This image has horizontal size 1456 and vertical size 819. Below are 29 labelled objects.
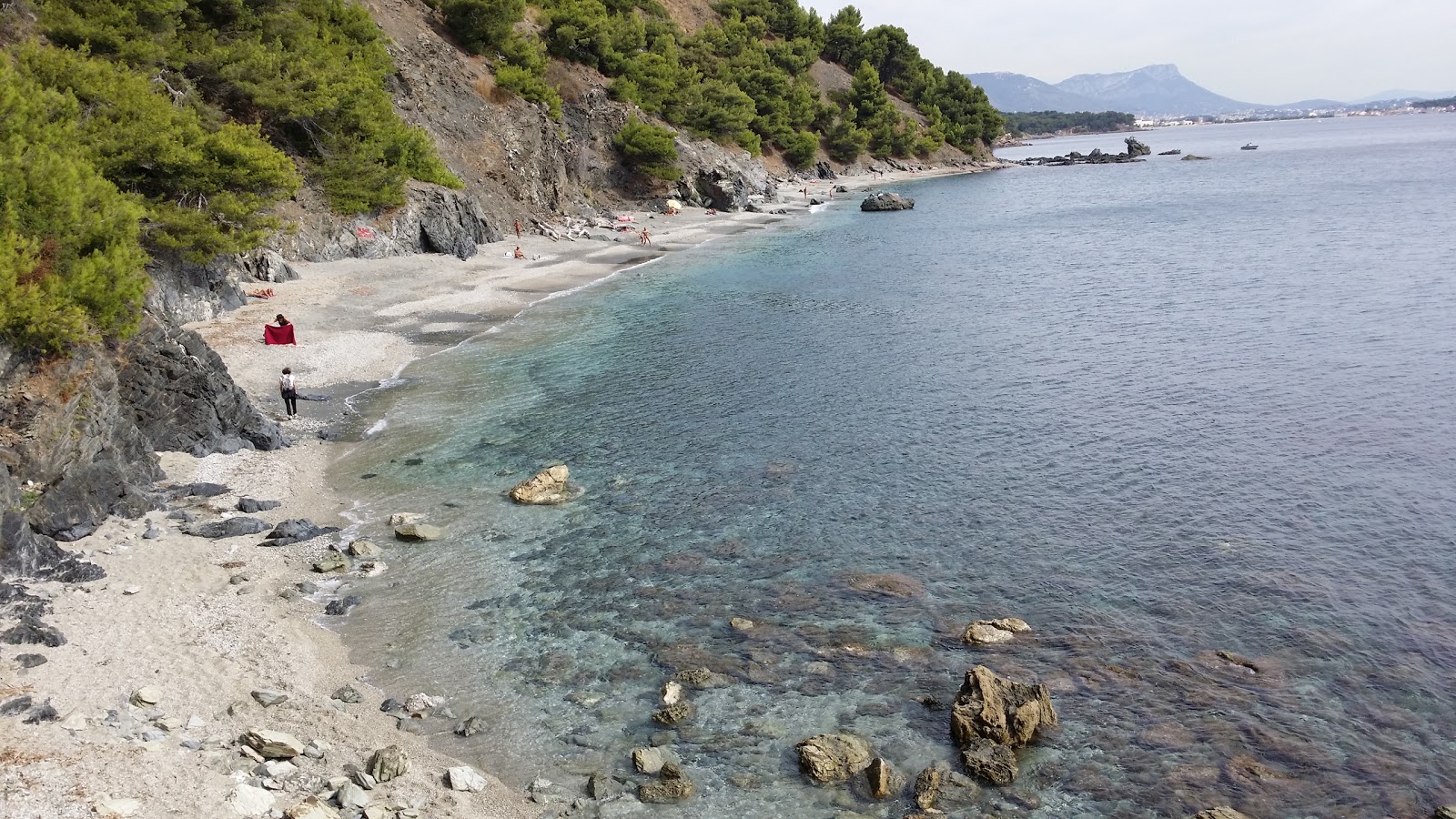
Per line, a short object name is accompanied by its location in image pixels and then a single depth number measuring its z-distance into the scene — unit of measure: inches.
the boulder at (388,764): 581.0
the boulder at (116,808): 493.4
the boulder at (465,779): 586.9
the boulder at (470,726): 652.1
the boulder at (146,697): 624.1
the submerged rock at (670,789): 583.5
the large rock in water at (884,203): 4185.3
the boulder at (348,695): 680.4
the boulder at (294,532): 924.6
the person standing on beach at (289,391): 1266.0
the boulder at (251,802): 522.9
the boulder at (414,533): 950.4
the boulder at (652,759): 610.5
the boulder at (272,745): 583.7
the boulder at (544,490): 1058.1
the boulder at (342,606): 809.5
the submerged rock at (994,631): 759.7
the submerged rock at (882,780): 583.2
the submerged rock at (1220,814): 544.9
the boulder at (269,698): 657.0
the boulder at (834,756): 600.1
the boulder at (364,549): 913.5
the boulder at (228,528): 921.5
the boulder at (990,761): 594.2
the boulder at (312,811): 518.1
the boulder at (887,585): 850.1
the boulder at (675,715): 661.9
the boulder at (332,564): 879.1
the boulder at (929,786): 576.1
